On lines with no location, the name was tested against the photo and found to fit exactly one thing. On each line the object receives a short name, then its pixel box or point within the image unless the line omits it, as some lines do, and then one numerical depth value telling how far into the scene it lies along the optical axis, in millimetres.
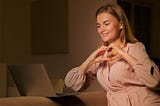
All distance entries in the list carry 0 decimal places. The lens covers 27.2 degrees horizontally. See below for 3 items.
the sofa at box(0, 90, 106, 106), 1720
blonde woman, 1813
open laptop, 1933
